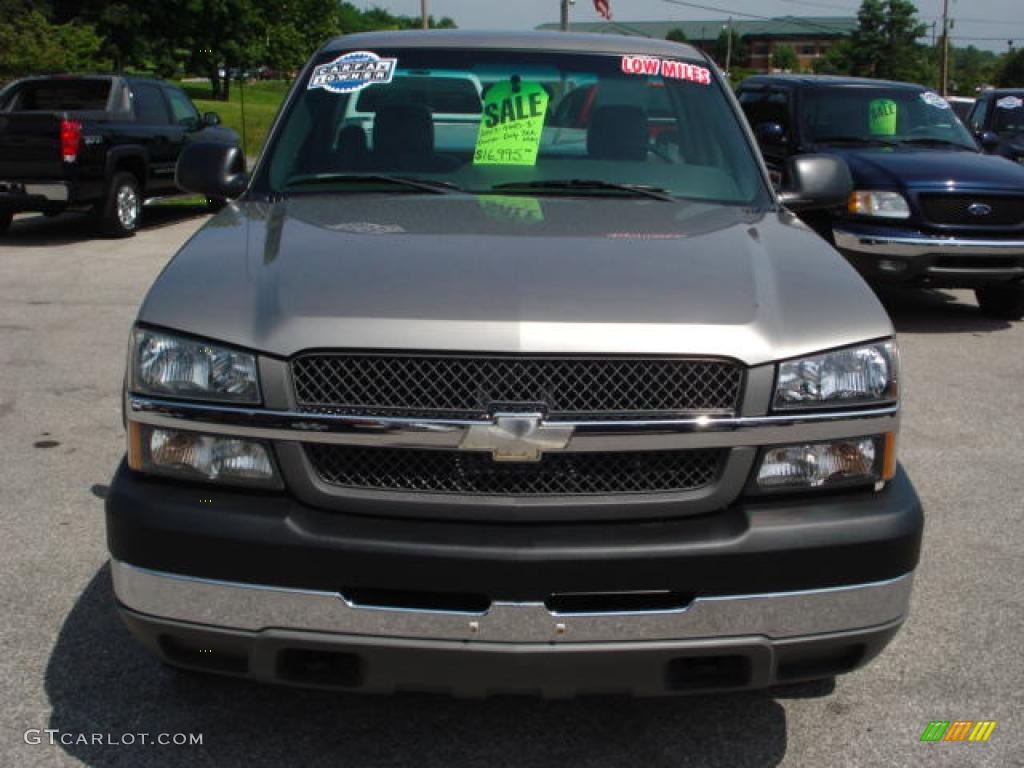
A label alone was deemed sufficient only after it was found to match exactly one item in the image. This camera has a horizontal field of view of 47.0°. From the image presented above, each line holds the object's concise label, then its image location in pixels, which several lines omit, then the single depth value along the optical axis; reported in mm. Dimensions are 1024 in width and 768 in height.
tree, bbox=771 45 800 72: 128500
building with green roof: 143625
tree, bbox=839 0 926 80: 104062
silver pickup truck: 2535
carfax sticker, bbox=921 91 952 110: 10414
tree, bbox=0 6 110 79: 23438
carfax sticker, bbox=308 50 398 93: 4188
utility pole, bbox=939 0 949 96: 65125
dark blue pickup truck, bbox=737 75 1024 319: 8758
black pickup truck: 12477
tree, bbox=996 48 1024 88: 80312
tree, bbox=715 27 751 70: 129375
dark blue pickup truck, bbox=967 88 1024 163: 14773
